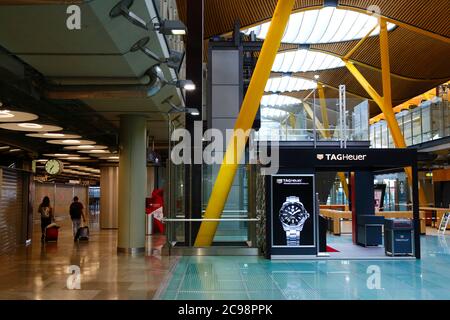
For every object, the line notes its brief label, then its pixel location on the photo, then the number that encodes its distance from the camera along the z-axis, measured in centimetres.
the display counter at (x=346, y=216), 2169
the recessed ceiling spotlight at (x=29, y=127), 1364
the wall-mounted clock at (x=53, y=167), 1974
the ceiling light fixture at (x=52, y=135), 1587
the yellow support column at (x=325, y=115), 2047
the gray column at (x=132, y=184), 1552
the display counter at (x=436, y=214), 2502
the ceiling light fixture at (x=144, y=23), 677
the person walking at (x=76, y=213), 2064
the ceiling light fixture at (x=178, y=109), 1429
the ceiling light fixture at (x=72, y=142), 1787
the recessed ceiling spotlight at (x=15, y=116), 1158
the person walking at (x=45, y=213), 1933
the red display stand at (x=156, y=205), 2317
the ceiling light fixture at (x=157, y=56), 865
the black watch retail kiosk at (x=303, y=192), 1390
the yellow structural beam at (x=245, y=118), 1551
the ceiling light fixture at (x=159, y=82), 1087
